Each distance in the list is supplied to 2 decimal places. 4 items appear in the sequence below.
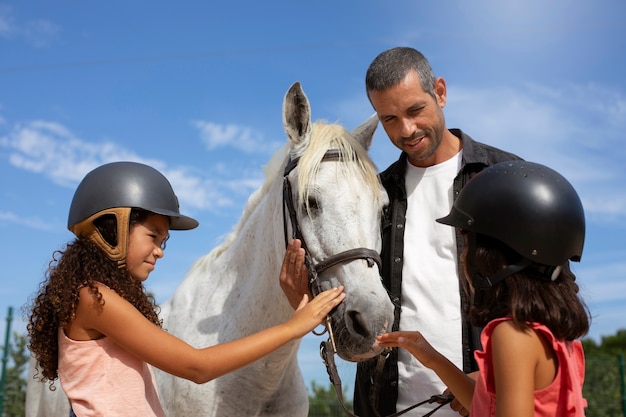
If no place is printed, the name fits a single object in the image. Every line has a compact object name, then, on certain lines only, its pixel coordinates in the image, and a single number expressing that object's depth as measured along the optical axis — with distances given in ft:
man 9.46
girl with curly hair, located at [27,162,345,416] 7.84
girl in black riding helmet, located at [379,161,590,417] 6.17
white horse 9.06
